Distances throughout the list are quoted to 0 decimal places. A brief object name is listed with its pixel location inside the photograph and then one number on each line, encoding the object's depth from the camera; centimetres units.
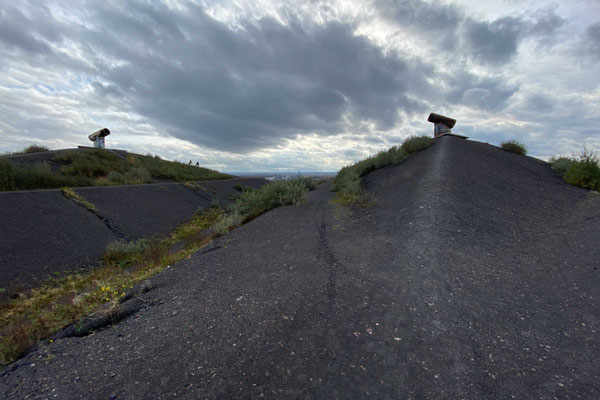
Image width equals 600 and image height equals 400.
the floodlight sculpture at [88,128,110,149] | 2541
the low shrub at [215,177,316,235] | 1126
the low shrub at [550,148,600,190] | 1041
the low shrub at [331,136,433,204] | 1407
